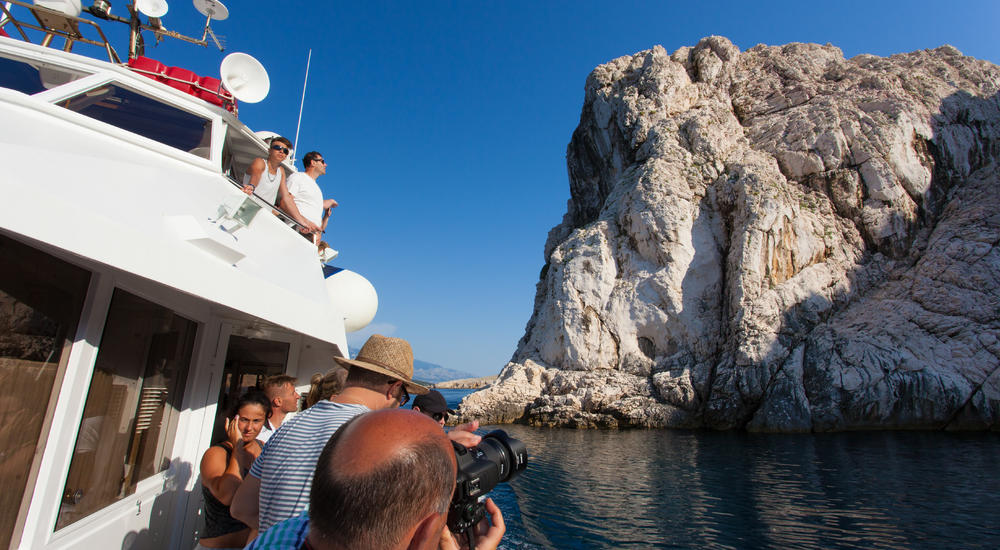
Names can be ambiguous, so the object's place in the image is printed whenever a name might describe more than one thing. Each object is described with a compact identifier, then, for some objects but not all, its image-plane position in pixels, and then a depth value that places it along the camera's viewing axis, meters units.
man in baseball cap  3.59
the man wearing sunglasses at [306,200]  4.06
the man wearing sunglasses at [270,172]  3.77
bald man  0.79
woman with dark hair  2.38
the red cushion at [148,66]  4.25
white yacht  1.69
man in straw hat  1.55
